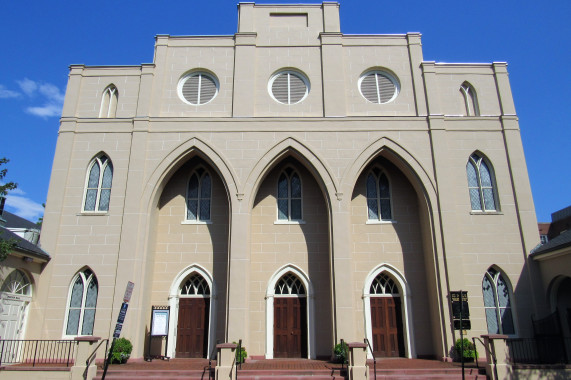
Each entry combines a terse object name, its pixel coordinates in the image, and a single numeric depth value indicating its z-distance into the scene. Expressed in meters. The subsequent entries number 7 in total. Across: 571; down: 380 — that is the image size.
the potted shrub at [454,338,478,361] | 13.56
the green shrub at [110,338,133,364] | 13.55
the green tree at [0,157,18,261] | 12.06
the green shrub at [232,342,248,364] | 13.41
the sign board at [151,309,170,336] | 14.55
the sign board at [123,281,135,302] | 10.35
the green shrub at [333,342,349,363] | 13.55
